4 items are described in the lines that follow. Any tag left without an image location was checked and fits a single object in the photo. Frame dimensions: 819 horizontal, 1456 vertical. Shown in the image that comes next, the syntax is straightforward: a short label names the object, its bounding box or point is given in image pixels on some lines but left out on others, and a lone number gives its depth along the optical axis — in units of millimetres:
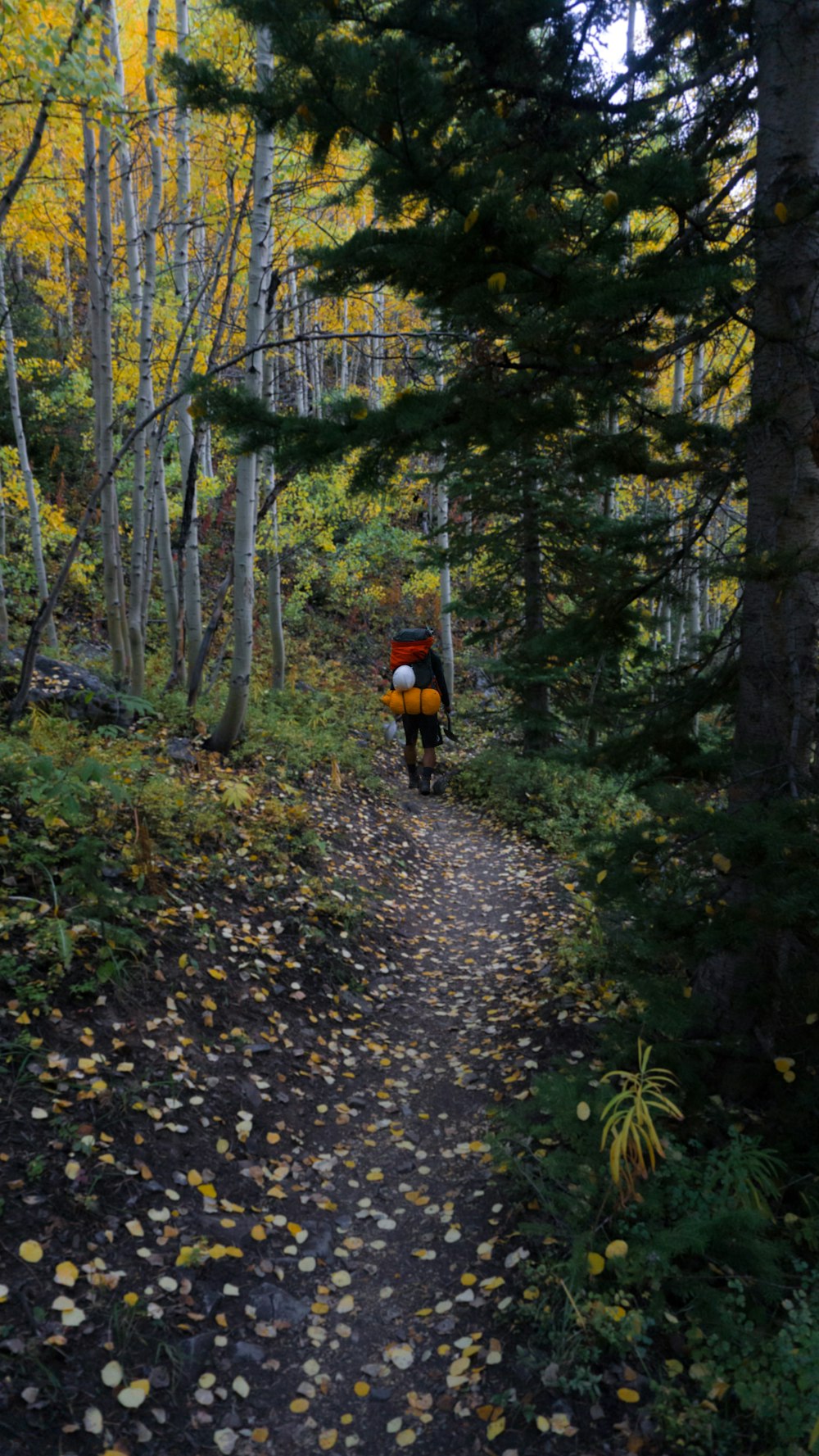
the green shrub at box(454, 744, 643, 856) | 10031
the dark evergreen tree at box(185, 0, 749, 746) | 2936
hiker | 9695
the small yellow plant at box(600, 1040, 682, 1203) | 3262
